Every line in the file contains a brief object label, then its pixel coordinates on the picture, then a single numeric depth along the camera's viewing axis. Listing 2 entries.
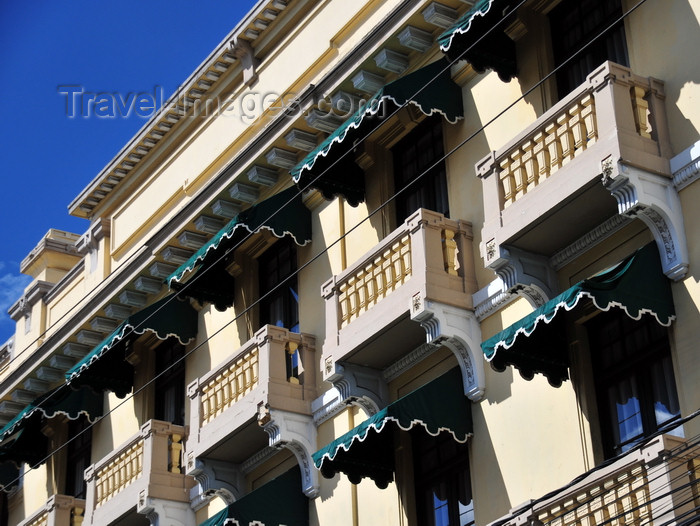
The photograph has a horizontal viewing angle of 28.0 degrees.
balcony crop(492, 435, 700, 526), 12.34
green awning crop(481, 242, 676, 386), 14.30
